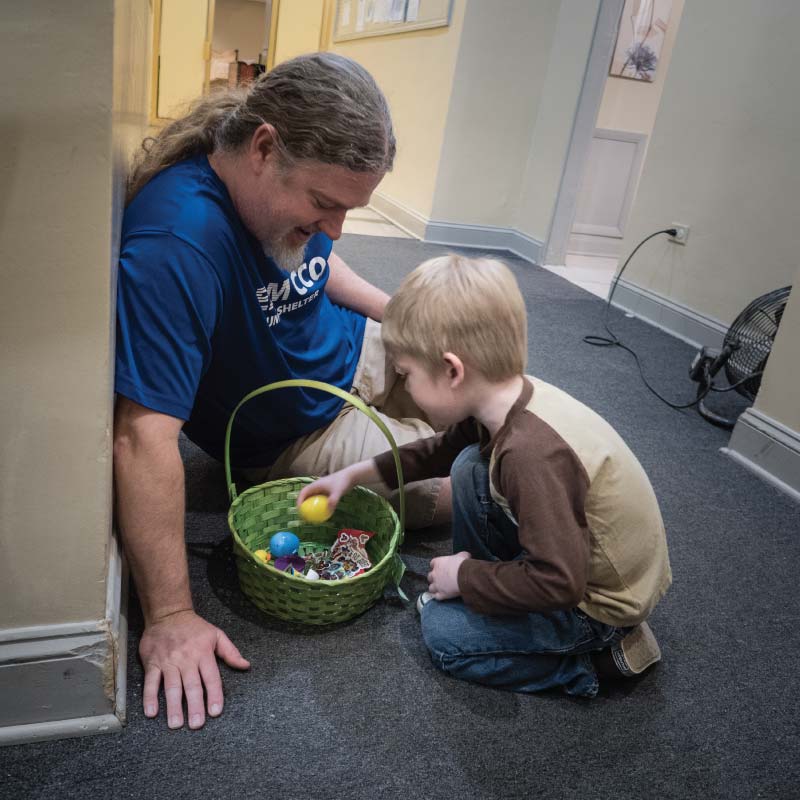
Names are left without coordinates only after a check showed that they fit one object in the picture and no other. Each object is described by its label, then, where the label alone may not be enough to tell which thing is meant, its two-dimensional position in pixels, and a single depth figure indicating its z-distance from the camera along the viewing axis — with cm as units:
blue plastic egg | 116
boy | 91
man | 91
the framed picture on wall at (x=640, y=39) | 439
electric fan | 210
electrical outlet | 298
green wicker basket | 105
